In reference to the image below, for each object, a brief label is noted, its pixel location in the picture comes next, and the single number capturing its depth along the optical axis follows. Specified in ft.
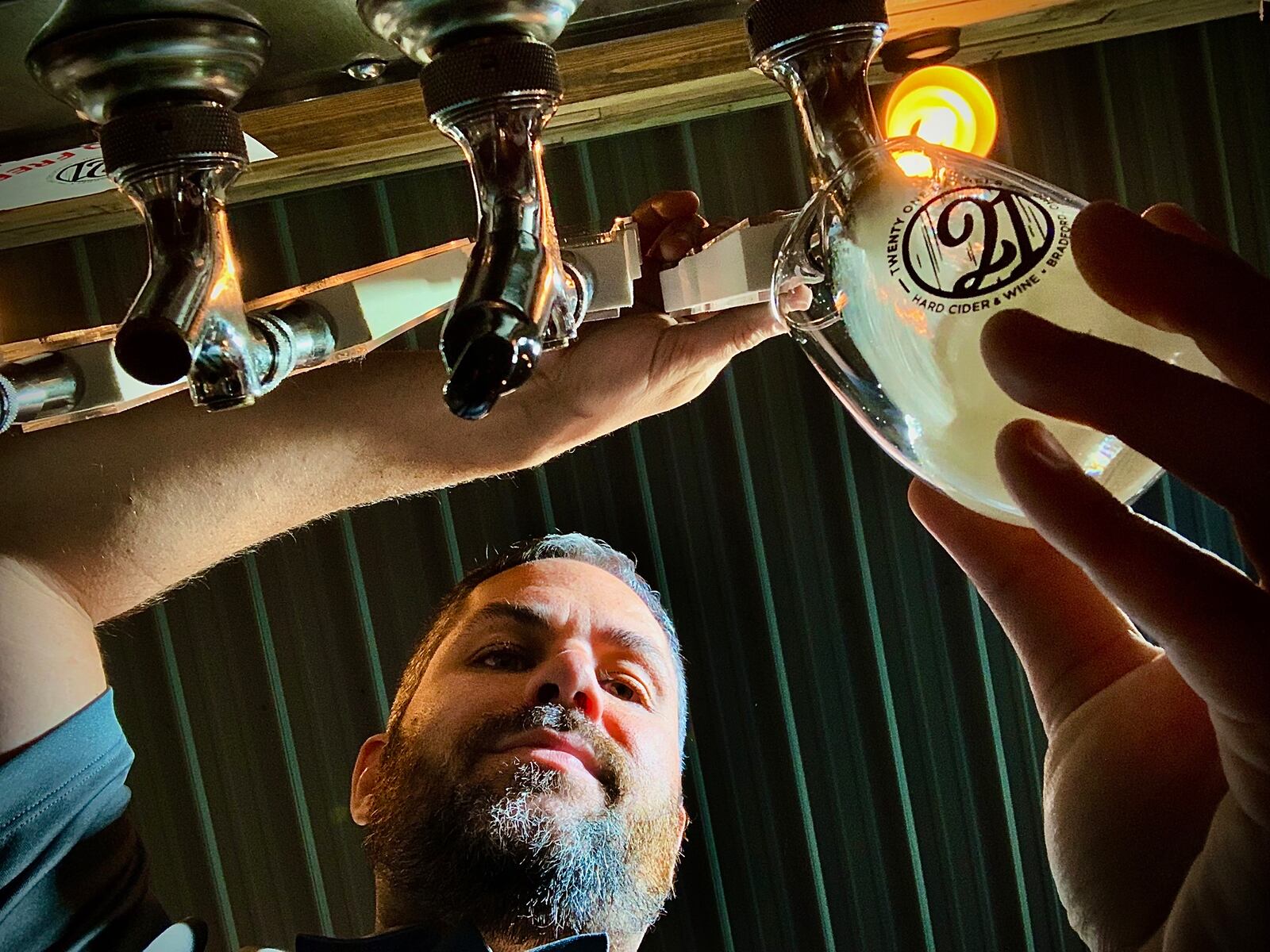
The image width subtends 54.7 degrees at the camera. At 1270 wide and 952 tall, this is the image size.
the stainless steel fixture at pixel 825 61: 1.63
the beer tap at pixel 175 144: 1.56
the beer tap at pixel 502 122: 1.54
